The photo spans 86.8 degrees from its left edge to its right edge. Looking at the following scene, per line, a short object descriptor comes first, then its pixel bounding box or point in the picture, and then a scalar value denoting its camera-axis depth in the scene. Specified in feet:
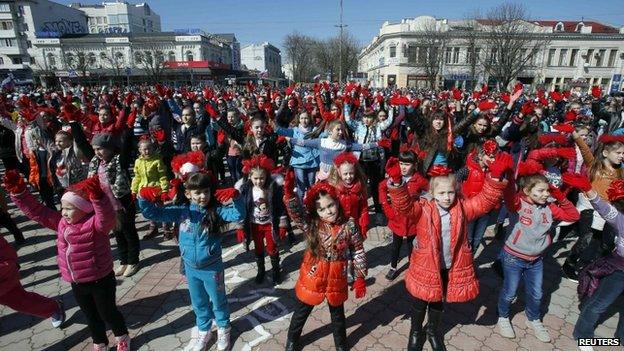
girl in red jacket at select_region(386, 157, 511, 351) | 8.43
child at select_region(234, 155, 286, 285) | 12.41
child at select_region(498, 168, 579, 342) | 9.77
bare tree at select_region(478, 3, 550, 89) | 109.70
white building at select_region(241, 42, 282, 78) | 329.11
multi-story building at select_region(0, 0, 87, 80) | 179.11
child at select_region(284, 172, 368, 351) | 8.89
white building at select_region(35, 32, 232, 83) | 176.24
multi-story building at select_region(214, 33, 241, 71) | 259.19
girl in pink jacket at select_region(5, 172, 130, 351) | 8.70
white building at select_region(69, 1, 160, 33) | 246.68
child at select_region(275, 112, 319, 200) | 18.43
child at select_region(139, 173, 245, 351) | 9.35
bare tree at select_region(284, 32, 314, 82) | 241.96
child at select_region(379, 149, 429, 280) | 12.55
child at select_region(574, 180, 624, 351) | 8.64
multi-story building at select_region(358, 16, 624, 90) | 159.02
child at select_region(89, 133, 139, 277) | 13.70
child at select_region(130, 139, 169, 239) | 15.30
